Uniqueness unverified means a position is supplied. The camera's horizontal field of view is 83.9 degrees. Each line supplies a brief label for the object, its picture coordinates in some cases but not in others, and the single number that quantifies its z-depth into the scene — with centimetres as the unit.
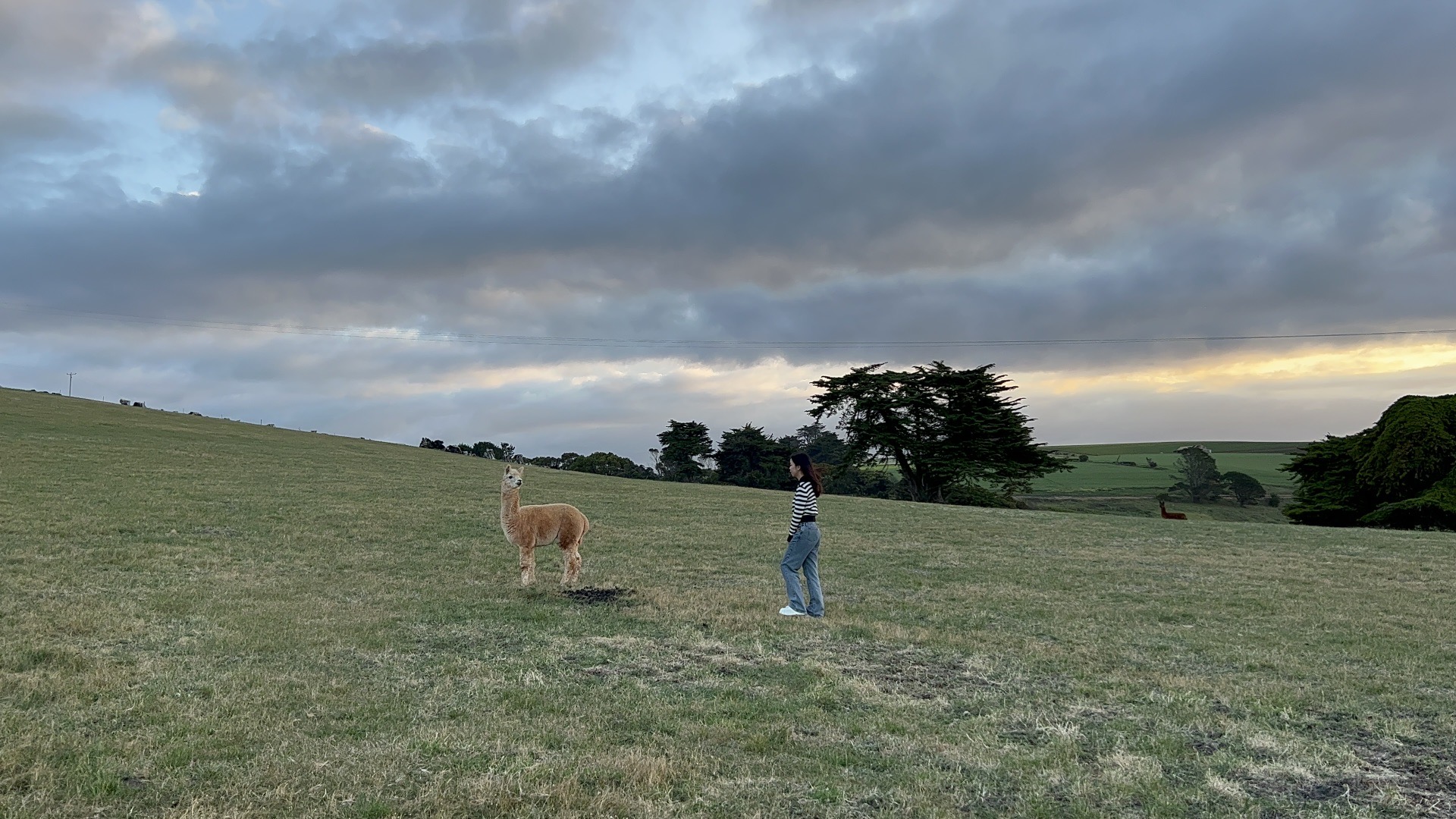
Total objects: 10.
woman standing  1355
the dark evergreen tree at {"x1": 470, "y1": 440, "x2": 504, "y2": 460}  9831
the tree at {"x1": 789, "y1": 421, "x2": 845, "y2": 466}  10000
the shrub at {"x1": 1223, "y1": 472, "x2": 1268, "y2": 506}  8812
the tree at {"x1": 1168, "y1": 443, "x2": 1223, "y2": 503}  9106
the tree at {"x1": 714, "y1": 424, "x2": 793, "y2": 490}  8550
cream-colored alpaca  1611
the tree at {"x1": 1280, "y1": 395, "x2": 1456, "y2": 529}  4543
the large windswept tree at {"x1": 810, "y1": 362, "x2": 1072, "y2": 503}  6228
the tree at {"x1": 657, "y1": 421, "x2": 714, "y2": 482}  8925
